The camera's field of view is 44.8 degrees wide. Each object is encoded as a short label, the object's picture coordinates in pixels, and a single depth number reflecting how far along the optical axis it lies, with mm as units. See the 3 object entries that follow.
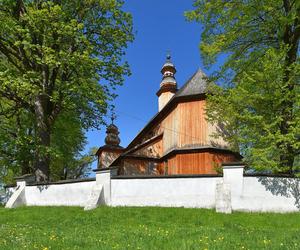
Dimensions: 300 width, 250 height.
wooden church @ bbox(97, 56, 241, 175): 23891
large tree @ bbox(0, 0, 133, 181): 17922
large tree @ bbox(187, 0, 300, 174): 14992
